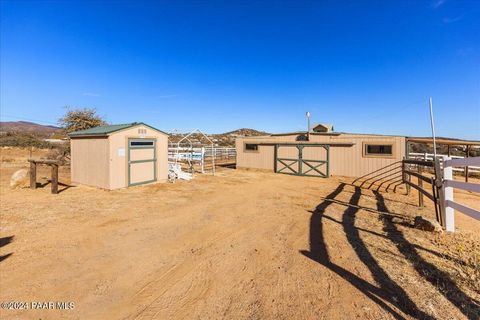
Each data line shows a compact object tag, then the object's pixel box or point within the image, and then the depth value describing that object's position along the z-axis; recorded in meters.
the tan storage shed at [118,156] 9.67
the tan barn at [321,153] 12.92
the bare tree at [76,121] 18.55
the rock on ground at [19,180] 9.46
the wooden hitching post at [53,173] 8.67
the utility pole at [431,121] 5.01
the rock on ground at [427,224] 4.70
